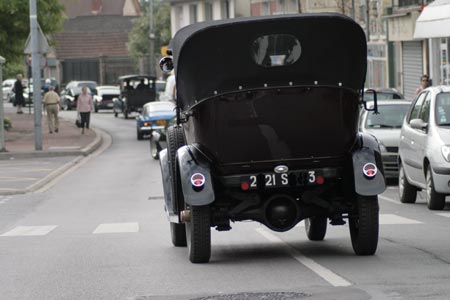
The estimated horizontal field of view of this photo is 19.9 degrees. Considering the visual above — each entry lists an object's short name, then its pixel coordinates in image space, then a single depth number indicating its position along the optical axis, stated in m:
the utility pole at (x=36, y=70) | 36.47
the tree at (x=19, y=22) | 44.75
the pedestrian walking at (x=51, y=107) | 48.56
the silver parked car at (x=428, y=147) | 17.69
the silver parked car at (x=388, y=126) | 23.97
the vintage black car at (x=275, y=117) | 11.73
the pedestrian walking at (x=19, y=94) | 63.41
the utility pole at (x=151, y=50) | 80.75
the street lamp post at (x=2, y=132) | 35.88
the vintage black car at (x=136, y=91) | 63.91
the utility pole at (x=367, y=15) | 47.22
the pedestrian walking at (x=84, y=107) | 48.94
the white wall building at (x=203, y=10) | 78.69
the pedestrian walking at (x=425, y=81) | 32.12
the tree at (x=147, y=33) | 96.94
